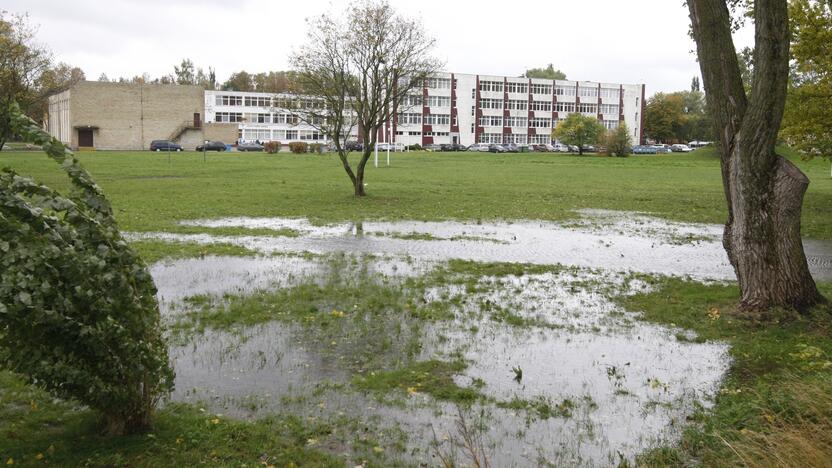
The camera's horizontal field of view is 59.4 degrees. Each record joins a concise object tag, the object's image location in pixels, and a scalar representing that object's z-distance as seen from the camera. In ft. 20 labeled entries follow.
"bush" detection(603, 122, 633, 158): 253.03
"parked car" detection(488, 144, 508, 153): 312.11
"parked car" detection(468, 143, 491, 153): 319.59
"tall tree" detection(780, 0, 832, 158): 70.38
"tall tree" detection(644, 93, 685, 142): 415.23
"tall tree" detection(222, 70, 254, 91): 447.42
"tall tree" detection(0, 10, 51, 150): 106.32
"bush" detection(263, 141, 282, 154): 233.55
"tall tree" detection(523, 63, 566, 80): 502.38
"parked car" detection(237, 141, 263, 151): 278.87
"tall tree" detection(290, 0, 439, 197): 79.92
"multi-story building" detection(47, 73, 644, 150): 290.56
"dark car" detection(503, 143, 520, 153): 318.41
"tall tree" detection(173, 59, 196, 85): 473.26
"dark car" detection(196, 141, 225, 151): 274.36
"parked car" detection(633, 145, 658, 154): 317.05
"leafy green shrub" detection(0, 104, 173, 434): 14.30
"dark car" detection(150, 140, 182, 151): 259.29
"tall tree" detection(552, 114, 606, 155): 269.85
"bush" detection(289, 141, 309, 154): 233.55
